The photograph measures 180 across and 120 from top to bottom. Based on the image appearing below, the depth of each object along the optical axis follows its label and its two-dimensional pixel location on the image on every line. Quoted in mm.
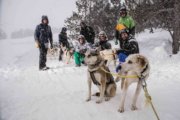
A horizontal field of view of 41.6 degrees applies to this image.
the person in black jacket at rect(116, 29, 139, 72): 5582
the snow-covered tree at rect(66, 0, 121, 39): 9873
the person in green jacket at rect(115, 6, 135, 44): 7041
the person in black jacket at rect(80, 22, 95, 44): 9141
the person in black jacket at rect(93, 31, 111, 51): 7945
